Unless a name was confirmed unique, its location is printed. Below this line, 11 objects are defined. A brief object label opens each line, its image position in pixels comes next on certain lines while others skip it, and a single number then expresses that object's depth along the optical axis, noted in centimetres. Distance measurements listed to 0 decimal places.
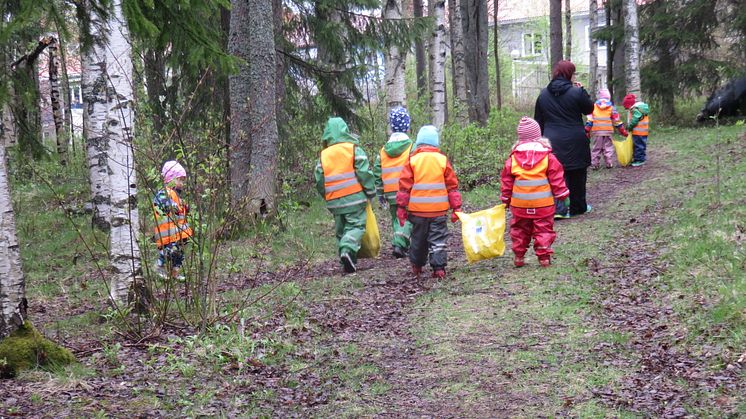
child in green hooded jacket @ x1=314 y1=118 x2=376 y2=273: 998
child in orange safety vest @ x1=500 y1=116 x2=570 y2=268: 902
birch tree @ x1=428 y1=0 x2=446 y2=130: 1906
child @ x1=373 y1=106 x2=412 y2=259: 1062
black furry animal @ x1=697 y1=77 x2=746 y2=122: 2323
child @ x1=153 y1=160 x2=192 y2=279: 689
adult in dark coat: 1208
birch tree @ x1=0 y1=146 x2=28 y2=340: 585
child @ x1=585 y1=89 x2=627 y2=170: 1740
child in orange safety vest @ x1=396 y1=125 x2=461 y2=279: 909
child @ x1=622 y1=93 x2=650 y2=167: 1752
